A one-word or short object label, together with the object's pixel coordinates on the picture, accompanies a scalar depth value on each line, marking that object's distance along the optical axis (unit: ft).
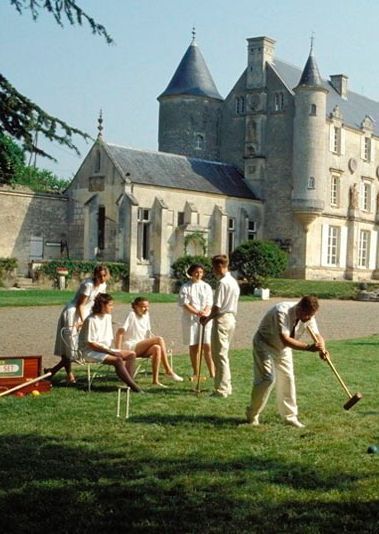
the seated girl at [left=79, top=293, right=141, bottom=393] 36.42
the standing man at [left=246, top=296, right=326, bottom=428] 29.55
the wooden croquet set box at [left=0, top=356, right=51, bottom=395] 34.83
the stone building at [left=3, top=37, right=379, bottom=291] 137.18
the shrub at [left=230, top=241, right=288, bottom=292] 133.69
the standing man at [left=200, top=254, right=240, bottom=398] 36.50
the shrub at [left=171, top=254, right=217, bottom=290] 129.80
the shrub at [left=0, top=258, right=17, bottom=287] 120.78
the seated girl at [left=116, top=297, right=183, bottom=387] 39.73
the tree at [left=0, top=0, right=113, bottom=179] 25.64
